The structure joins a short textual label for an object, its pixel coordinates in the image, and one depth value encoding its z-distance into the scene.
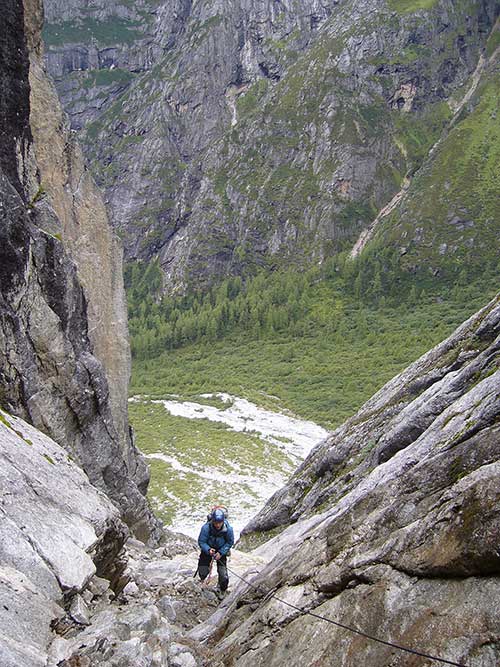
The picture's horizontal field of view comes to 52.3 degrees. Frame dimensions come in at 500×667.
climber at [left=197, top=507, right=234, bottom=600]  10.89
